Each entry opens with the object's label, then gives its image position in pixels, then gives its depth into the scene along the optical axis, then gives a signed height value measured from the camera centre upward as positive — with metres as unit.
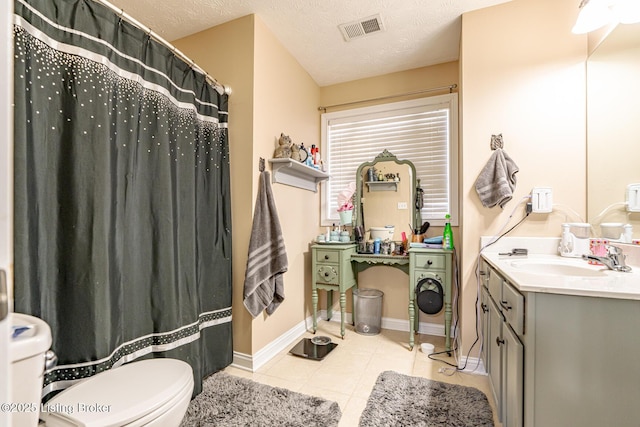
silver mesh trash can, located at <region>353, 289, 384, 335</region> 2.75 -0.95
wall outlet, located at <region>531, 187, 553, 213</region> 1.86 +0.10
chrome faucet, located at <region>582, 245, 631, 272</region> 1.33 -0.21
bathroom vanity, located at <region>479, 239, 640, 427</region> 0.93 -0.46
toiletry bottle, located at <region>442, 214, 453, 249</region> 2.40 -0.20
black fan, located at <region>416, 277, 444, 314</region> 2.34 -0.66
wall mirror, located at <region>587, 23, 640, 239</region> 1.52 +0.51
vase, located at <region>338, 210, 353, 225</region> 2.86 -0.03
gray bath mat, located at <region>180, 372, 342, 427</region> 1.52 -1.09
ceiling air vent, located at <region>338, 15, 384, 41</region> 2.19 +1.47
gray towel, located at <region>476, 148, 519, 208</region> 1.91 +0.24
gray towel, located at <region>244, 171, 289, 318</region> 2.07 -0.34
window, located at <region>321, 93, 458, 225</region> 2.73 +0.73
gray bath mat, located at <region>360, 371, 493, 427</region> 1.51 -1.09
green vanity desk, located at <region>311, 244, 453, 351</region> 2.34 -0.48
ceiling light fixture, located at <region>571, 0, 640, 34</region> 1.49 +1.09
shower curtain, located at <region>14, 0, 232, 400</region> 1.15 +0.09
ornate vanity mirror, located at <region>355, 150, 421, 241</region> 2.84 +0.20
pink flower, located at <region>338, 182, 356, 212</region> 2.98 +0.19
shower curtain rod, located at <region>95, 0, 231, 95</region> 1.41 +0.98
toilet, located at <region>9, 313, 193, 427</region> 0.76 -0.67
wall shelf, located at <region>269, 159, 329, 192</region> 2.31 +0.37
